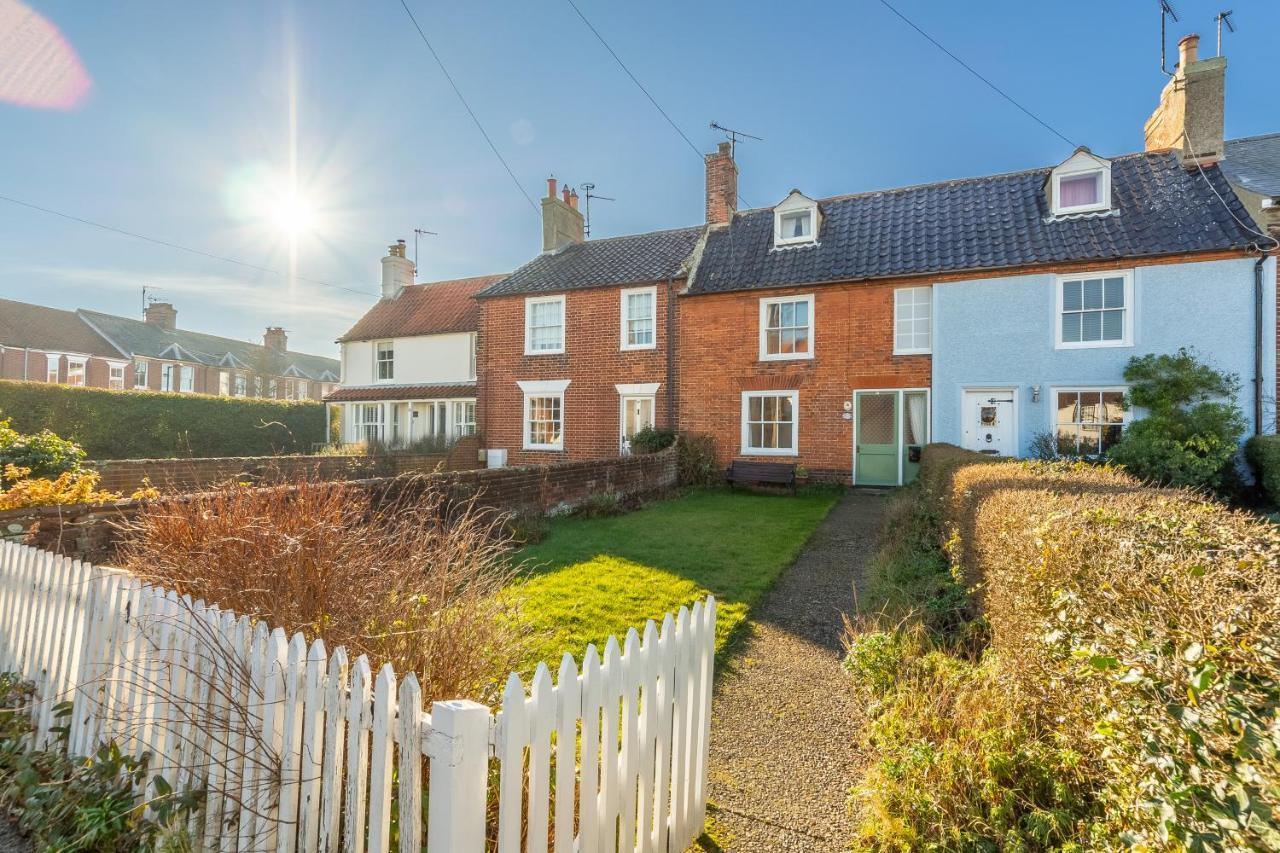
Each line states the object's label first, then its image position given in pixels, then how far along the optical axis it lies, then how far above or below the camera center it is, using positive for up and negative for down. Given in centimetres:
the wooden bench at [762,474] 1500 -122
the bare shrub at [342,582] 297 -93
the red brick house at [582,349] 1816 +251
